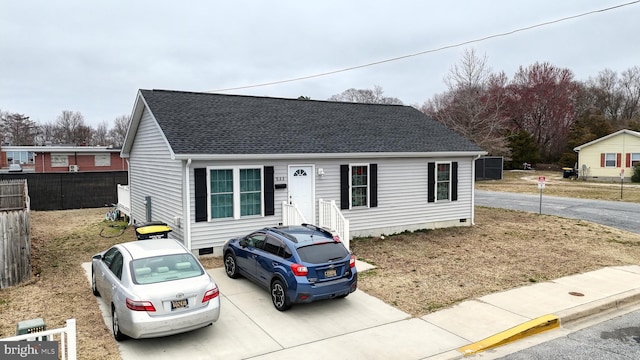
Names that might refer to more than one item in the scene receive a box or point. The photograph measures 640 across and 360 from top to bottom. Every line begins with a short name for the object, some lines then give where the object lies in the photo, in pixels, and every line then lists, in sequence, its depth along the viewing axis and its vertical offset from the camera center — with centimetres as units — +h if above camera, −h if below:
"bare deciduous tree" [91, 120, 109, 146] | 7735 +529
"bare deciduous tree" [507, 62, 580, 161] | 6147 +770
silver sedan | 659 -199
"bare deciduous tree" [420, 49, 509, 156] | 4625 +549
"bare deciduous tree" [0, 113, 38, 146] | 6938 +579
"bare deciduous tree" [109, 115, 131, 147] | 7734 +615
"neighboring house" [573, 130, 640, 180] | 3944 +42
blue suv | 819 -199
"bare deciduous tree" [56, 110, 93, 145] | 7006 +602
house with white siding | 1282 -10
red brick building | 3359 +47
